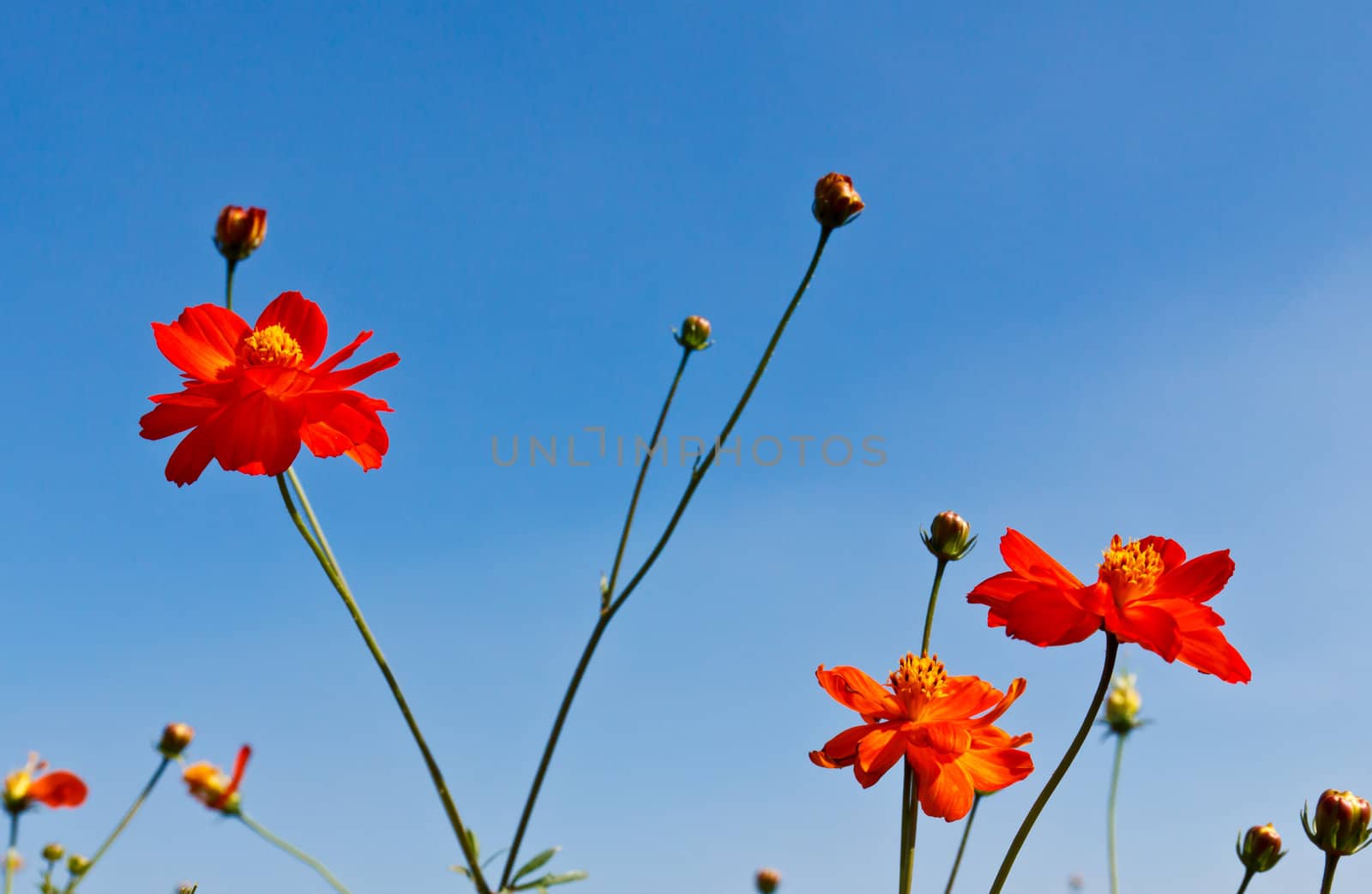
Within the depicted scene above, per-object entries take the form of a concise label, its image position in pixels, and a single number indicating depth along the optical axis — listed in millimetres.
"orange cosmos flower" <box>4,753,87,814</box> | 653
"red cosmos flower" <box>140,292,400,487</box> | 647
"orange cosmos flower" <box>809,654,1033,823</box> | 611
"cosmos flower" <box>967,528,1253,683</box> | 600
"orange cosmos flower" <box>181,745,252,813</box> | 607
